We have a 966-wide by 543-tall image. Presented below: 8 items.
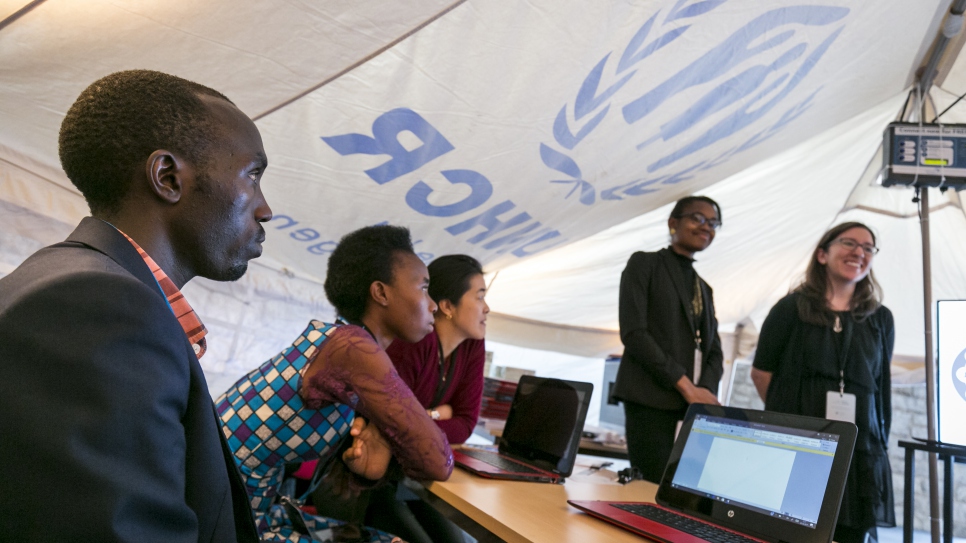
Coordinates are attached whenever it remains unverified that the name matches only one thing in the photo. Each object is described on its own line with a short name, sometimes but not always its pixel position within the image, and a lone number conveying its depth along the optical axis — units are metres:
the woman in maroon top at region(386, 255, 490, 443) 2.37
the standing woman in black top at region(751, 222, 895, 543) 2.15
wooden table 1.18
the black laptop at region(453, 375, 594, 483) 1.87
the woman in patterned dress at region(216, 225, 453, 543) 1.54
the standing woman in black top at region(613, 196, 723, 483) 2.47
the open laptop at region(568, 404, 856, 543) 1.21
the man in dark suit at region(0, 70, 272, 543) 0.60
